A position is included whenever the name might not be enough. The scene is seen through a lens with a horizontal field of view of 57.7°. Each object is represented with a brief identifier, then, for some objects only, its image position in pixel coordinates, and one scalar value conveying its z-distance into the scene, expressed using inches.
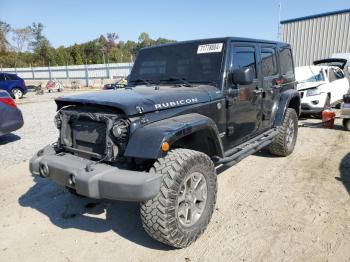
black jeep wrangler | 111.1
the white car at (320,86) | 380.2
